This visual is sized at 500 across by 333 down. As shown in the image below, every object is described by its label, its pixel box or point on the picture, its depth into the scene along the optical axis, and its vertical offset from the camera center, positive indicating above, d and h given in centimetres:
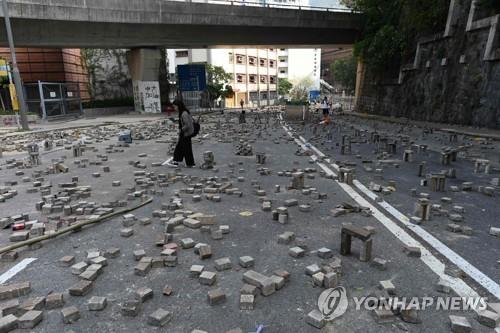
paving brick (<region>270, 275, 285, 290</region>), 333 -187
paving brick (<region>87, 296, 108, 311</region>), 307 -192
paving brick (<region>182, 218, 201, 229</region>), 493 -196
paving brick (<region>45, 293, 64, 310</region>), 312 -194
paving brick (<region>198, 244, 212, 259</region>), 398 -190
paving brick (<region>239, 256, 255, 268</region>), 377 -190
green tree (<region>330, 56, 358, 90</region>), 7769 +281
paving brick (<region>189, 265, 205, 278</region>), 362 -192
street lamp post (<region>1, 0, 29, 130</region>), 1831 -10
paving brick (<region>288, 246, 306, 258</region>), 395 -188
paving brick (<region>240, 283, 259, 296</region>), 321 -188
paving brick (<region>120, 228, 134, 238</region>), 466 -198
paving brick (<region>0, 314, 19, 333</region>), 281 -194
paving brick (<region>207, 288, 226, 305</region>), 311 -188
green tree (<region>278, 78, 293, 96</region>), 8947 -96
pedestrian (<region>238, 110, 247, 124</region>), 2402 -242
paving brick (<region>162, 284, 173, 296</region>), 328 -193
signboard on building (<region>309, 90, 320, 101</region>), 7441 -247
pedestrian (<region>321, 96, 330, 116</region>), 2249 -146
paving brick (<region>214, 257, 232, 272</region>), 372 -191
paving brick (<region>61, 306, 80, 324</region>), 291 -192
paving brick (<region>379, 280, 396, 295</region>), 319 -183
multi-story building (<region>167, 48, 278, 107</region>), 7081 +340
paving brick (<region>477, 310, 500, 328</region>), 275 -181
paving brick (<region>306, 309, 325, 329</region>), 279 -186
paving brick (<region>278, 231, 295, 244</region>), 434 -190
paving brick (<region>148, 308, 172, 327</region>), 285 -190
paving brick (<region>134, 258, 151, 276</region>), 366 -193
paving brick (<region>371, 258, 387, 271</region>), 364 -185
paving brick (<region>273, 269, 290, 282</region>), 347 -187
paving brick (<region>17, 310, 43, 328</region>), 286 -193
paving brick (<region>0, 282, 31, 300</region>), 329 -196
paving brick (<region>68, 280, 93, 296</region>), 329 -194
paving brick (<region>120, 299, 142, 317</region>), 298 -191
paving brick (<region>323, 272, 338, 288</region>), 333 -184
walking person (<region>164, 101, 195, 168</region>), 898 -142
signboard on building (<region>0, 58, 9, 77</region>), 2008 +68
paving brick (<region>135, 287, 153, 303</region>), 318 -191
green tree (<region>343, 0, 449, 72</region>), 2308 +420
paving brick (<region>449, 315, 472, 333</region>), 267 -182
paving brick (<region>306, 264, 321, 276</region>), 355 -186
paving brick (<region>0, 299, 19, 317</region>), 303 -196
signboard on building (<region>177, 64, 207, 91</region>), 3531 +51
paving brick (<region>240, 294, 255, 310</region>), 305 -188
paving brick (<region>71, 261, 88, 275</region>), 374 -199
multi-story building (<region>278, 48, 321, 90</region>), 10138 +559
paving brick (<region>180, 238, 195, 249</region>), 428 -194
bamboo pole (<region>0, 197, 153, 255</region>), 417 -197
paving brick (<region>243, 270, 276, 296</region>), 325 -187
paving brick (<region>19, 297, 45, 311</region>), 307 -195
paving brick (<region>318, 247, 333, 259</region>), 393 -188
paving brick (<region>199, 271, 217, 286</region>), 343 -189
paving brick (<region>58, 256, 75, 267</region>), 393 -200
